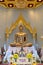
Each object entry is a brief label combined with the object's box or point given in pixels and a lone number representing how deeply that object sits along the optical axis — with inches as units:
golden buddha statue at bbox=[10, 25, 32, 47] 211.8
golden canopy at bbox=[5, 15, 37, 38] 235.9
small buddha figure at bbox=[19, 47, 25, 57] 168.9
